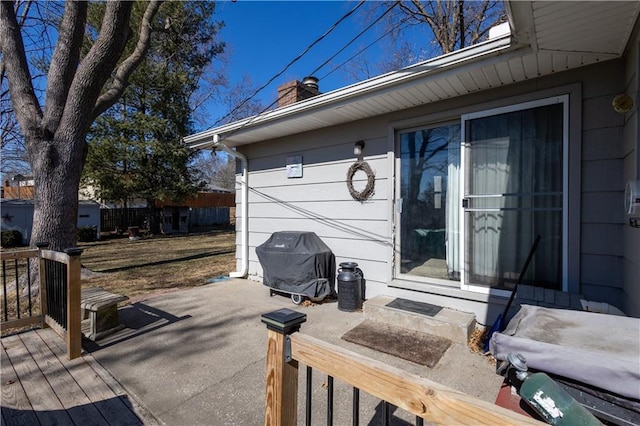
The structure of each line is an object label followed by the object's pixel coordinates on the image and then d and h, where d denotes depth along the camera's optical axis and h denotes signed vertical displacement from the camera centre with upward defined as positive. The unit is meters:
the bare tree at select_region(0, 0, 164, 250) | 4.83 +1.70
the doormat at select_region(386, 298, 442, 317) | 3.27 -1.08
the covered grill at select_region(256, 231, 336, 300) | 4.17 -0.78
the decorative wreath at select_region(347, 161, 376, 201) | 4.09 +0.37
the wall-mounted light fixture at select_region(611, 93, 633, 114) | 2.32 +0.82
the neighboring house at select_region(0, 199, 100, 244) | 11.06 -0.33
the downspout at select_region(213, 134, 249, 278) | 5.79 -0.25
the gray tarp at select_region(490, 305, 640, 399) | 0.94 -0.48
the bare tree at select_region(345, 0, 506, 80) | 9.48 +6.00
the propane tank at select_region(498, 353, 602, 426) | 0.78 -0.52
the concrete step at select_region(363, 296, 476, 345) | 2.97 -1.11
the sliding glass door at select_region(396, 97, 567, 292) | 2.93 +0.12
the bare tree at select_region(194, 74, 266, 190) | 15.91 +5.74
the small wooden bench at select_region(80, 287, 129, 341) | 3.10 -1.11
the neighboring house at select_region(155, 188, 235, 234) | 16.48 -0.24
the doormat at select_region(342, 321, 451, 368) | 2.68 -1.26
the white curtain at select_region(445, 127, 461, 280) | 3.50 +0.00
